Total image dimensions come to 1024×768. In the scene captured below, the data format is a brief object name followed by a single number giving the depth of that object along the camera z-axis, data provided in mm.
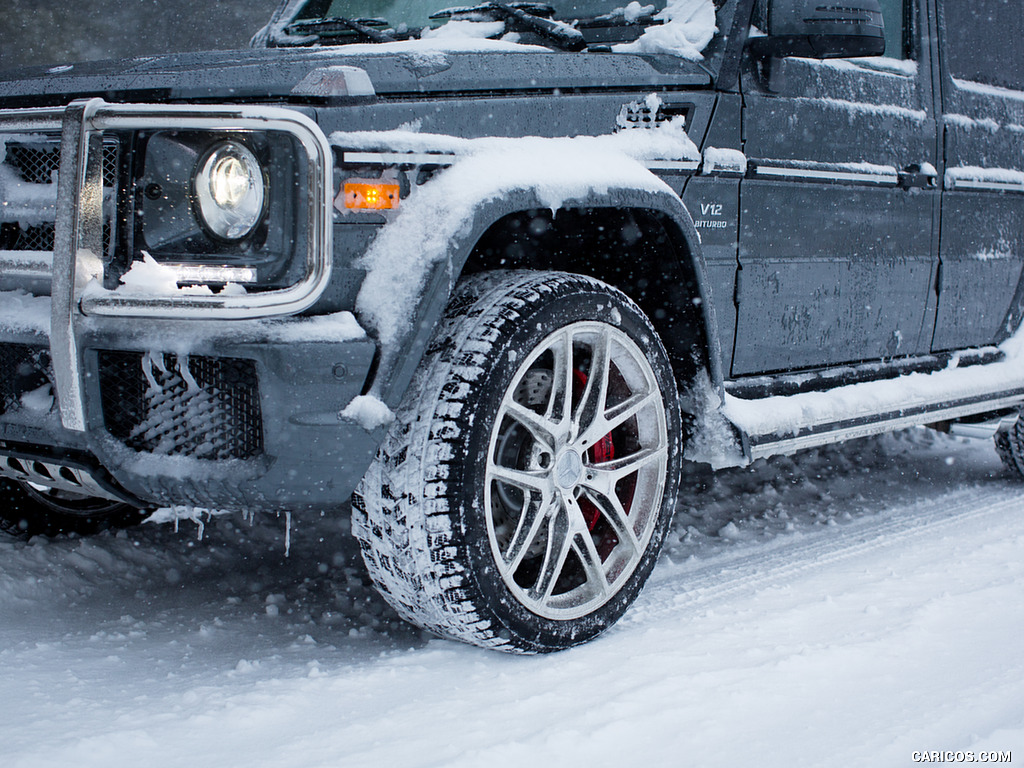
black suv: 2107
